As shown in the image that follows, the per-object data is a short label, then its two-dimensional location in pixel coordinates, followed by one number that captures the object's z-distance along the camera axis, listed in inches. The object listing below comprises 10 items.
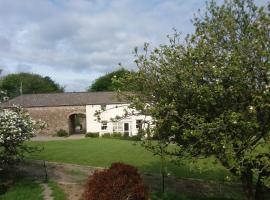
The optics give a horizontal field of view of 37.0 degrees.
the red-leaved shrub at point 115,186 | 458.6
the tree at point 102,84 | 4042.8
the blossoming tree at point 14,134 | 653.9
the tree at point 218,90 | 416.5
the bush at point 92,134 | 2102.7
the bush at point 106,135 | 2059.5
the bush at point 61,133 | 2201.0
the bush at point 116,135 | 2058.3
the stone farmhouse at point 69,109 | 2175.2
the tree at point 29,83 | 4283.0
